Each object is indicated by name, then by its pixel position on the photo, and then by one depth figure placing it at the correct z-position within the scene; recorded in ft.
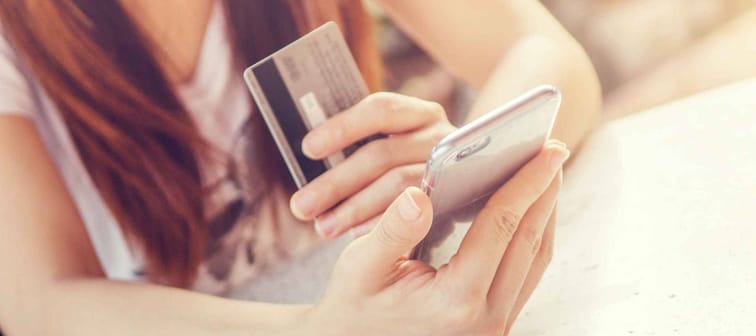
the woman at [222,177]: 1.44
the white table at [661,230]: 1.64
